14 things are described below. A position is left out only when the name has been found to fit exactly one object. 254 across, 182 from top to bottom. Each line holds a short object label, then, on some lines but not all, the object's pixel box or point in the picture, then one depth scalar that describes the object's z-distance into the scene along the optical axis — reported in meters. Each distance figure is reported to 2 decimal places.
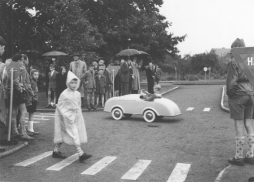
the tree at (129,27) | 30.78
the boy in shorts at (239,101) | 7.03
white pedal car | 12.74
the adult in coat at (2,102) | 8.31
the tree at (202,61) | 71.56
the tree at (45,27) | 21.62
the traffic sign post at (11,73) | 8.75
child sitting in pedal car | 12.97
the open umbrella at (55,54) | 19.95
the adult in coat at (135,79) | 18.28
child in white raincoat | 7.61
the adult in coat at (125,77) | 17.80
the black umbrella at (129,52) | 18.77
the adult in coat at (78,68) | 17.64
